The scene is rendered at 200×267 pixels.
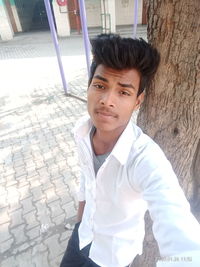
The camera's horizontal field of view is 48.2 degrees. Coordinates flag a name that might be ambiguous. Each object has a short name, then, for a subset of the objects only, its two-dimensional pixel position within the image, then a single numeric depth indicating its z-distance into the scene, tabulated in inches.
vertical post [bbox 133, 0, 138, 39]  171.5
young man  31.3
